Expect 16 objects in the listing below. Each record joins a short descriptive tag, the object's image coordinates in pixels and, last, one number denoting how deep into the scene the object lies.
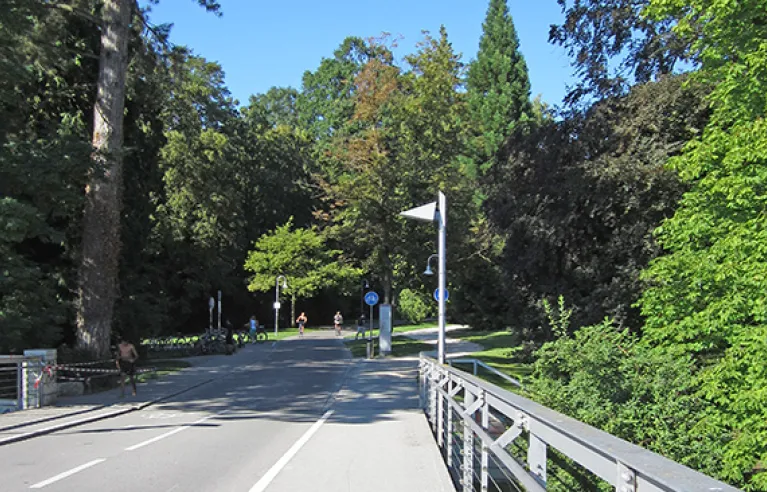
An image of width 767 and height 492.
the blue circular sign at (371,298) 31.36
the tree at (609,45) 20.66
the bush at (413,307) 66.81
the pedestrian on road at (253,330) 44.00
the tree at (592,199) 19.28
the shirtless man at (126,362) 17.45
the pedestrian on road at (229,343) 33.72
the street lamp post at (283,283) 53.02
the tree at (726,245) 13.20
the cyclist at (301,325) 51.83
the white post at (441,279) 12.66
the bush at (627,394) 9.09
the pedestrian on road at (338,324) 51.22
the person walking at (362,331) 46.31
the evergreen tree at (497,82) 56.69
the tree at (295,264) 58.59
